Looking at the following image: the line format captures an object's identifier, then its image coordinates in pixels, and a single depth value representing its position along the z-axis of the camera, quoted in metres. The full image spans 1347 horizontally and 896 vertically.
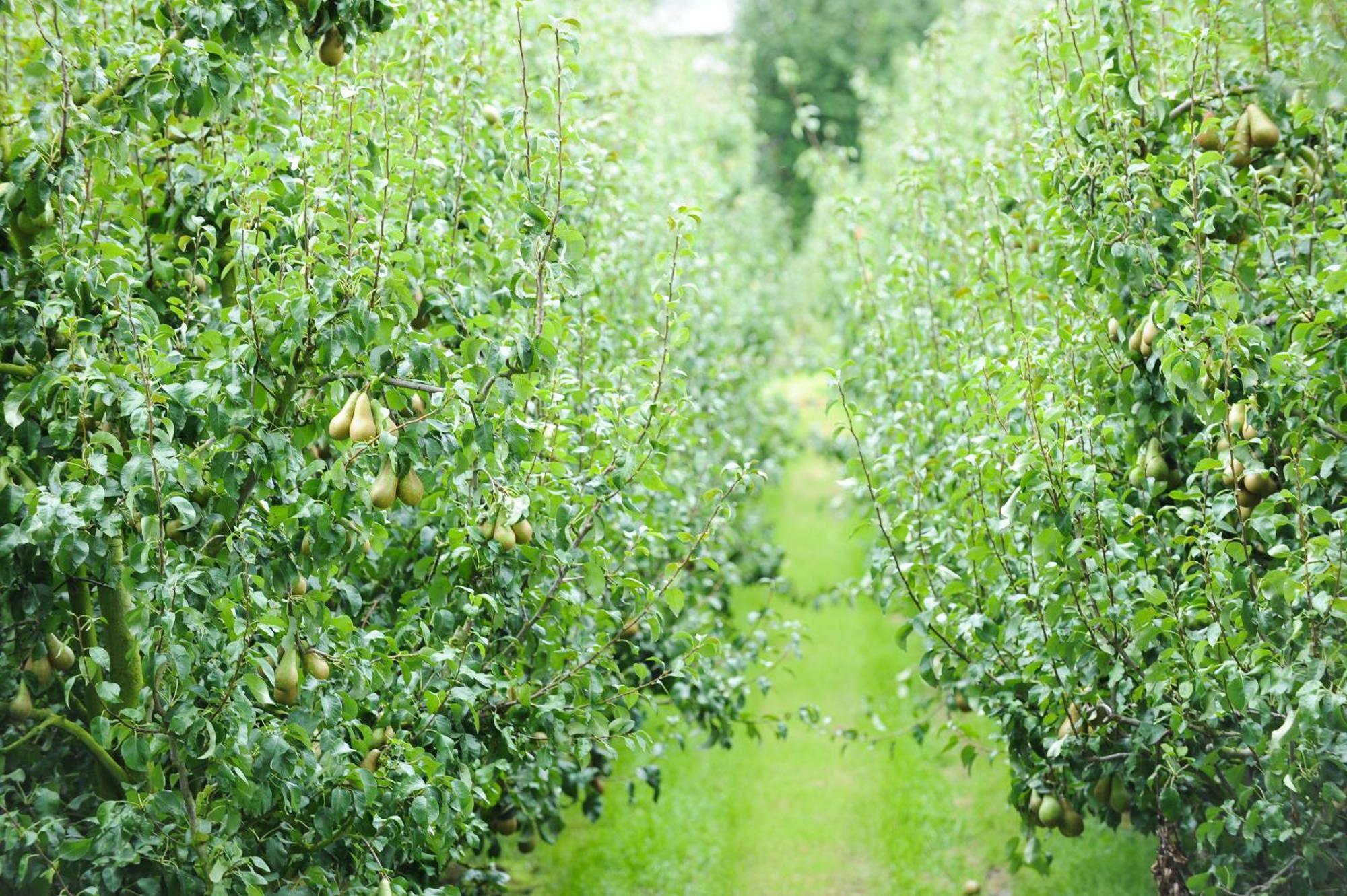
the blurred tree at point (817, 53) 70.75
